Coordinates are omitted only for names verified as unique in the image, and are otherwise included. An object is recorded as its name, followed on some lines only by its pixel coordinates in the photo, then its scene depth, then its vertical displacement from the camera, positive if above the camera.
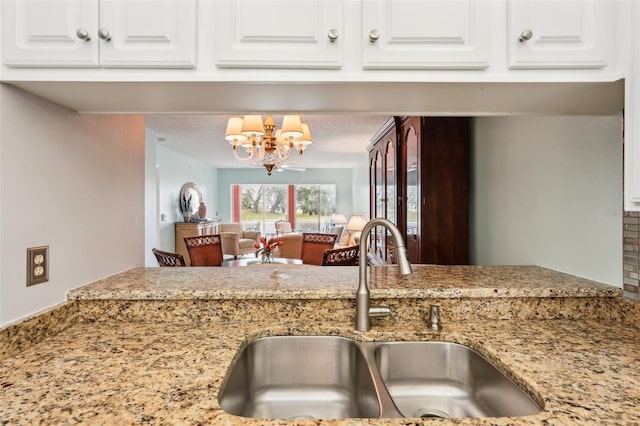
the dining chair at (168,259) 2.67 -0.39
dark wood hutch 2.45 +0.15
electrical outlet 0.98 -0.16
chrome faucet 1.04 -0.27
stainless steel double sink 0.99 -0.52
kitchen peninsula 0.68 -0.38
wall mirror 6.73 +0.27
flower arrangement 3.40 -0.38
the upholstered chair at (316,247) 3.82 -0.42
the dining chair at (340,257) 2.82 -0.40
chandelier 3.13 +0.78
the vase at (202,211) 7.18 +0.00
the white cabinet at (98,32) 0.85 +0.46
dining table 3.69 -0.58
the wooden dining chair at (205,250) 3.53 -0.43
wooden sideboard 6.46 -0.39
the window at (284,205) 9.86 +0.17
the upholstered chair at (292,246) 5.06 -0.54
